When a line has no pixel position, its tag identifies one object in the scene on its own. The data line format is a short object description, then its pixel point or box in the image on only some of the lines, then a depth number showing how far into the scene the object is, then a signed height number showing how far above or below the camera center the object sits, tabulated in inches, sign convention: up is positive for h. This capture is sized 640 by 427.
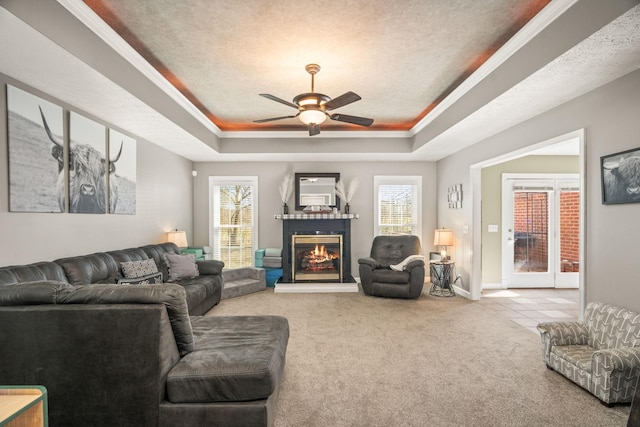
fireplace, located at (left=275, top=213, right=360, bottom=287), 254.2 -18.8
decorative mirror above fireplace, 271.3 +16.8
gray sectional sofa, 71.5 -32.9
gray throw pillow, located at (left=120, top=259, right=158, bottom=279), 153.6 -26.8
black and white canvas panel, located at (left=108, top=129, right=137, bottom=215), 168.2 +19.4
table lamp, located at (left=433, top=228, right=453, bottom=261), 237.8 -18.7
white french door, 250.1 -14.5
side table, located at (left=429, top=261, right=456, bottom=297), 228.5 -45.4
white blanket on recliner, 219.1 -33.5
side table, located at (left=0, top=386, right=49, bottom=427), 53.9 -29.9
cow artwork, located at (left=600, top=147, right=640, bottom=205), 105.0 +11.2
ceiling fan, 130.7 +42.6
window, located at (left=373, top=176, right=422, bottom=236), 277.7 +5.1
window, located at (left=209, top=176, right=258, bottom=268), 276.5 -8.1
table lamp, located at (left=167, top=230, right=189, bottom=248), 220.4 -17.6
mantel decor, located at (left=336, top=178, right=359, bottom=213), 269.0 +16.0
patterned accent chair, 93.4 -42.4
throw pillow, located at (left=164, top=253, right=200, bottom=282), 183.8 -30.3
